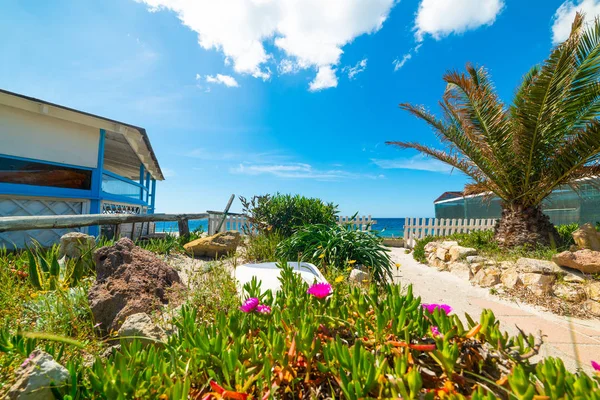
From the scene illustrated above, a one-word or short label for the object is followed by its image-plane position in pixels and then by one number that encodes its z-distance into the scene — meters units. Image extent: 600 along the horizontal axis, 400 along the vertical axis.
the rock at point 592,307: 3.38
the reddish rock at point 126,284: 2.11
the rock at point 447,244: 6.60
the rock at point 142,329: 1.45
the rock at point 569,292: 3.62
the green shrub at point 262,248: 4.88
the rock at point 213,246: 5.48
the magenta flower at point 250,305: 1.13
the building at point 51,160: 6.06
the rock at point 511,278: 4.07
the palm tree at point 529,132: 4.79
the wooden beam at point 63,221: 3.49
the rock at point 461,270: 5.19
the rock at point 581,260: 3.94
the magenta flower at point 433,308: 1.05
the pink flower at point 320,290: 1.16
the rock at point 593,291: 3.53
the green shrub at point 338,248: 3.74
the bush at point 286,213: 6.00
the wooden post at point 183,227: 7.20
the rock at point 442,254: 6.39
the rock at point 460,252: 5.75
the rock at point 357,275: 3.17
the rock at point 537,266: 4.04
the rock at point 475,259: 5.18
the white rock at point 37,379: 0.84
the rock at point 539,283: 3.81
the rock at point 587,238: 5.10
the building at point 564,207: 8.56
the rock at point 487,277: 4.45
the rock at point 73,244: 3.67
